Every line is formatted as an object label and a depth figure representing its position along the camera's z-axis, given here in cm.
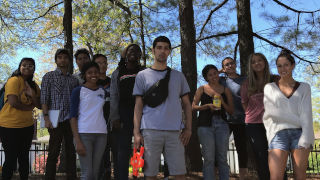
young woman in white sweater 295
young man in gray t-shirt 292
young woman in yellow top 412
